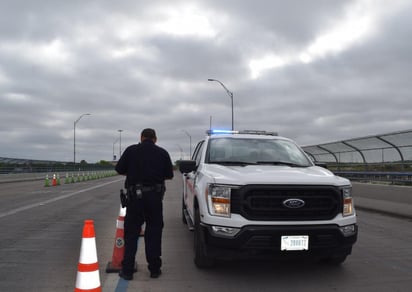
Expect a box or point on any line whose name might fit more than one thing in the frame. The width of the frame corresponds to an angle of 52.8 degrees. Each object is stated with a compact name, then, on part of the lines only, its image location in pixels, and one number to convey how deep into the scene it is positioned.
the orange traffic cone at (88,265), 3.94
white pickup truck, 4.88
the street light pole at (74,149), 56.56
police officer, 5.28
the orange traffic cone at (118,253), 5.57
